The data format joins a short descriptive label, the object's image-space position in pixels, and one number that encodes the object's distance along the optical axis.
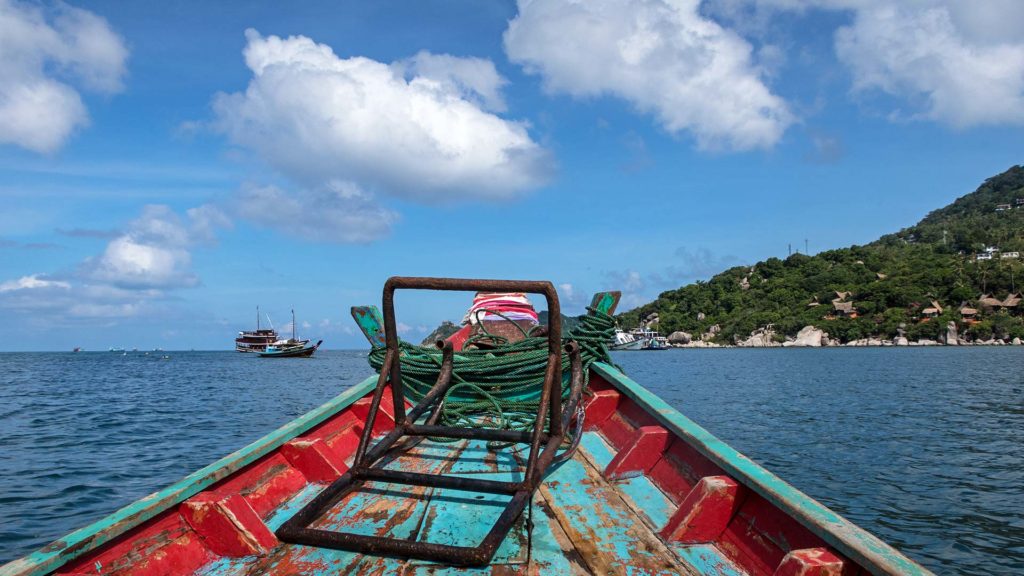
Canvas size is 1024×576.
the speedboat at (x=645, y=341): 104.43
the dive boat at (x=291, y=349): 77.19
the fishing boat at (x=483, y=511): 2.22
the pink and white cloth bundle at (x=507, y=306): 7.26
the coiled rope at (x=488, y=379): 4.41
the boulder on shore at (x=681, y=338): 108.69
